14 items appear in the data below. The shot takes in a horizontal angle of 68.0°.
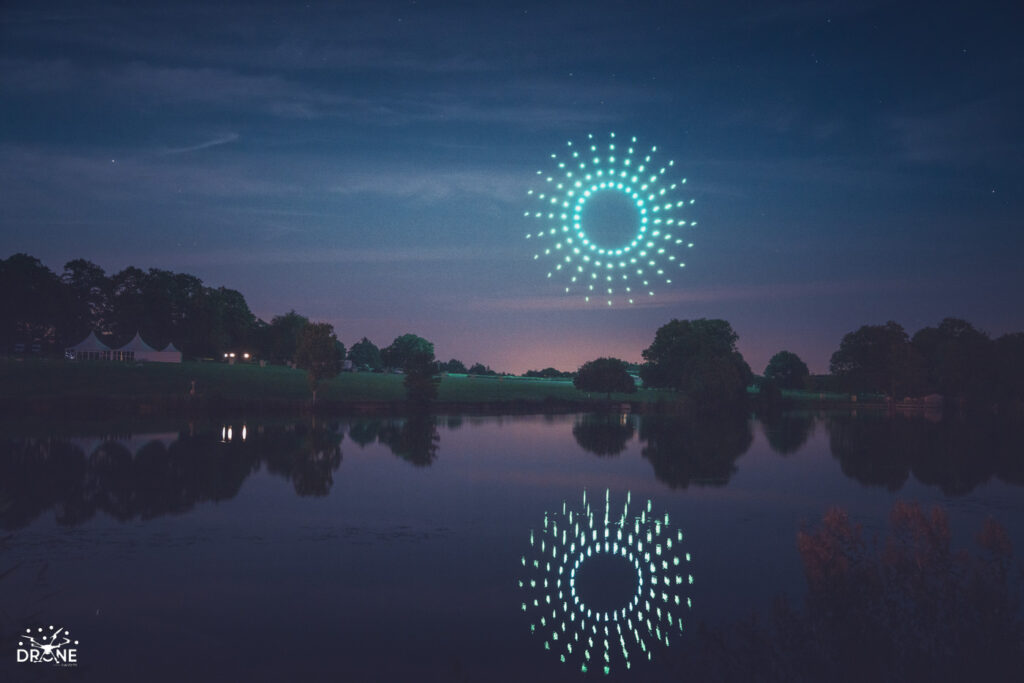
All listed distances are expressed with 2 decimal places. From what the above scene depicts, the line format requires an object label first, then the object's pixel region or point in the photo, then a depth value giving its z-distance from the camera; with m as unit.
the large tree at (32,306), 90.88
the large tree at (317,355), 62.44
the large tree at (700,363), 81.38
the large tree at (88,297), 99.56
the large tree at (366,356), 180.88
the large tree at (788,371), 151.50
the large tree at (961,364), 92.75
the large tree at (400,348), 168.38
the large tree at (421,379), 67.44
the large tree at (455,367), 180.56
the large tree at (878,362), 99.12
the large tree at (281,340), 120.56
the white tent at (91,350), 85.44
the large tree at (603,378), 96.44
